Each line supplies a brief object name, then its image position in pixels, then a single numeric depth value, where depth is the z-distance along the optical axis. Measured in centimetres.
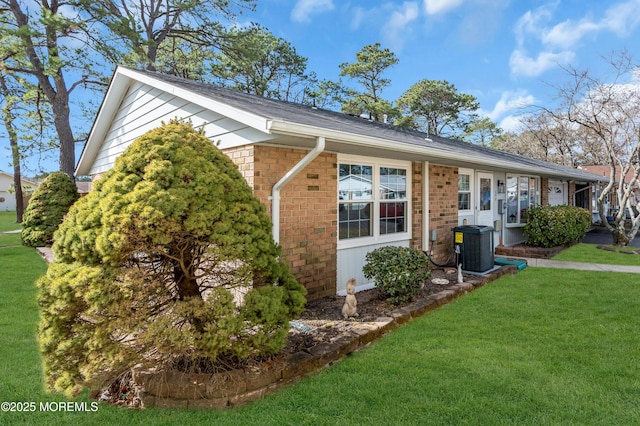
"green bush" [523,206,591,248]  990
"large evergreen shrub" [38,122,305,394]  262
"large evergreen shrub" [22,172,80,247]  1120
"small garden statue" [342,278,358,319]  448
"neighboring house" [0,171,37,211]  4316
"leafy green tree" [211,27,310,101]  1731
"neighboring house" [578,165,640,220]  2316
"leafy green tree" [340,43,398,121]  2564
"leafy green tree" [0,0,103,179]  1235
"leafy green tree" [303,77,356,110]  2531
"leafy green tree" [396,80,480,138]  2781
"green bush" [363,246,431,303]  498
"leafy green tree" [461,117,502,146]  2984
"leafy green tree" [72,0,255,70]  1424
